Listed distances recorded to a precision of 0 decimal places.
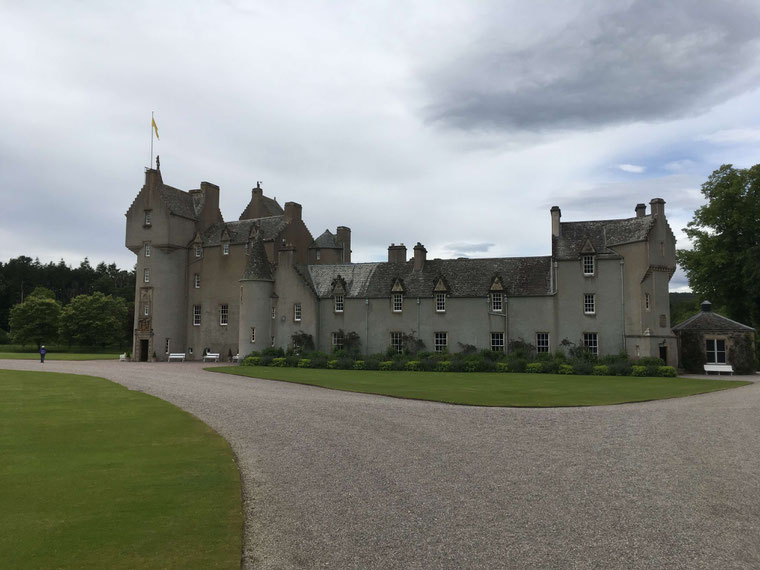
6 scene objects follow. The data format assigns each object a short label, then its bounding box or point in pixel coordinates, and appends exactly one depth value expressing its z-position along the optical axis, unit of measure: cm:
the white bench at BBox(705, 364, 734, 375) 3816
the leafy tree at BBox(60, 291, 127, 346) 7550
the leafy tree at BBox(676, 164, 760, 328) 4578
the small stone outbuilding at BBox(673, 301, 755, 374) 3878
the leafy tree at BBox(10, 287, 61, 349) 7538
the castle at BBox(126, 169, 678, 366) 4088
